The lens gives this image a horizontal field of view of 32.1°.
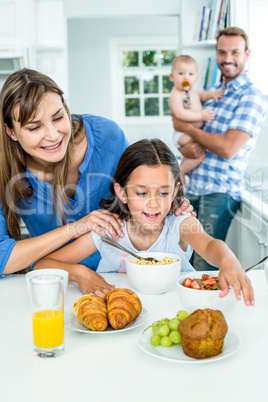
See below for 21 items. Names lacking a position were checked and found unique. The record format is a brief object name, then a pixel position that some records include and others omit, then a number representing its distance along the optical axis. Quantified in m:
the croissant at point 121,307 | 0.95
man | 2.64
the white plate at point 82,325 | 0.94
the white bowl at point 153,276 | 1.18
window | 6.68
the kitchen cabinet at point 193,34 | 3.92
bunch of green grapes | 0.87
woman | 1.40
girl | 1.51
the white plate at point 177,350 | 0.82
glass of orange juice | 0.86
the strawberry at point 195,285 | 1.03
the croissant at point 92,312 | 0.94
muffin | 0.82
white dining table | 0.74
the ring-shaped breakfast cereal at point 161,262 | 1.25
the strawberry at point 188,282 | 1.04
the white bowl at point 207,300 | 0.99
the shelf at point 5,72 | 3.80
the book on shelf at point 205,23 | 3.72
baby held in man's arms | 3.00
